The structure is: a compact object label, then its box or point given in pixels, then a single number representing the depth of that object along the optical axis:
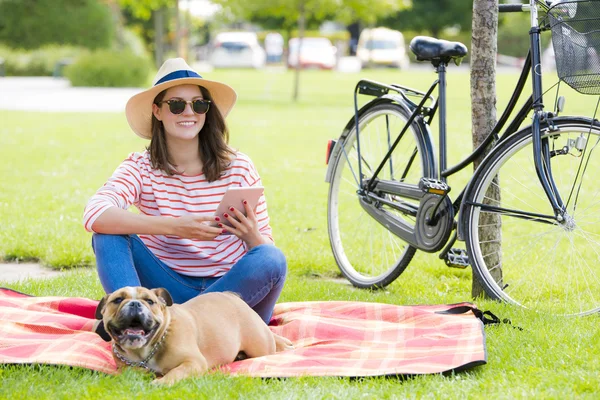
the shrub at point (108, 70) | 27.00
